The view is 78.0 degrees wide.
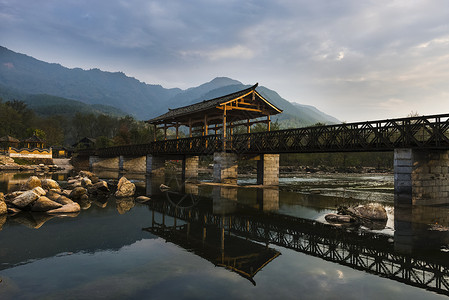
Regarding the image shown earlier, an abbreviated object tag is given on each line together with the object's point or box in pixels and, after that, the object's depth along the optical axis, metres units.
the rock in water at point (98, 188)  18.94
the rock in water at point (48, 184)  16.06
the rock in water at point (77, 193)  16.41
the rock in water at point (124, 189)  18.56
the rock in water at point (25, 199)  12.29
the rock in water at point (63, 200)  13.51
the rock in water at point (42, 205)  12.31
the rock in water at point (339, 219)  11.09
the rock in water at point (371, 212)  11.47
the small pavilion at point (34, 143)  62.35
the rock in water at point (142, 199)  16.39
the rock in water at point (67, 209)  12.32
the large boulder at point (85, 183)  21.37
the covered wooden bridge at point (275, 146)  15.05
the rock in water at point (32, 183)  15.39
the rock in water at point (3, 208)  11.50
